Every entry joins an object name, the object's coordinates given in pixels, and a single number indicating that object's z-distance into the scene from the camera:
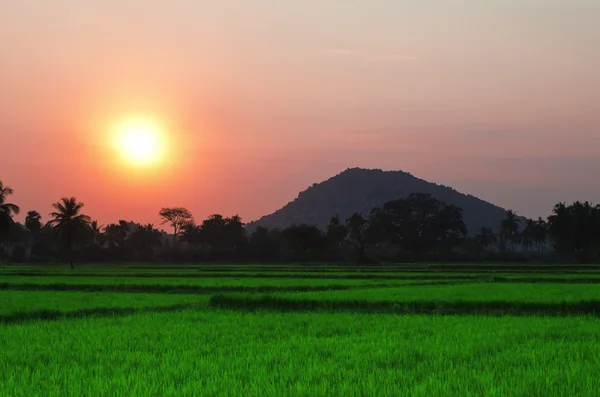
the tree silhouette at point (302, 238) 86.50
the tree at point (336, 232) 106.43
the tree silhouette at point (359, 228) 112.12
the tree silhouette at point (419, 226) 111.50
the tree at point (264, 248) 95.19
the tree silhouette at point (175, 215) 123.50
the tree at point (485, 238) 141.75
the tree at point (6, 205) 60.22
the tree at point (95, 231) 114.19
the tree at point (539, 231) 123.44
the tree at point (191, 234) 117.53
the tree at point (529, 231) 127.62
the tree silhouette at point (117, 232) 114.12
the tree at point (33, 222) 110.81
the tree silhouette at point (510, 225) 130.62
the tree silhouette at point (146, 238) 109.37
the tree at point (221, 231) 113.06
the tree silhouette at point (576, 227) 88.62
